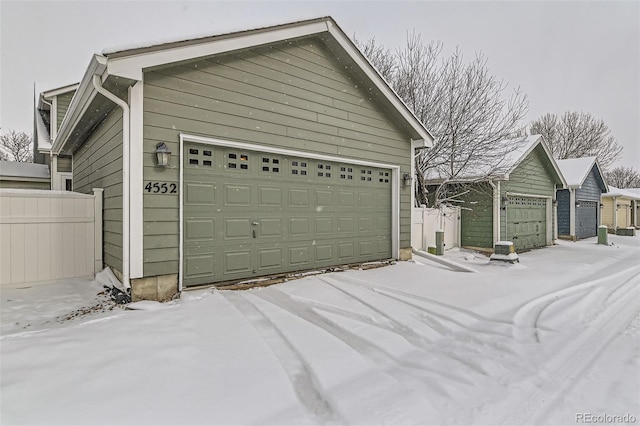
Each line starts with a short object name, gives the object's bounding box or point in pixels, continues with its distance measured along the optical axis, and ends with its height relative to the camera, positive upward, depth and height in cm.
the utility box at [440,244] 1004 -102
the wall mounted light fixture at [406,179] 787 +77
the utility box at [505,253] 820 -107
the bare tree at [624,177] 3609 +375
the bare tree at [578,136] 2705 +641
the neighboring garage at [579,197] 1558 +66
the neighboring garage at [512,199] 1115 +44
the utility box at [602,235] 1370 -104
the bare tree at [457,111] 1123 +351
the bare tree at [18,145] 2394 +497
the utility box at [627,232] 1766 -116
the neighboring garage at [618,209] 2002 +11
